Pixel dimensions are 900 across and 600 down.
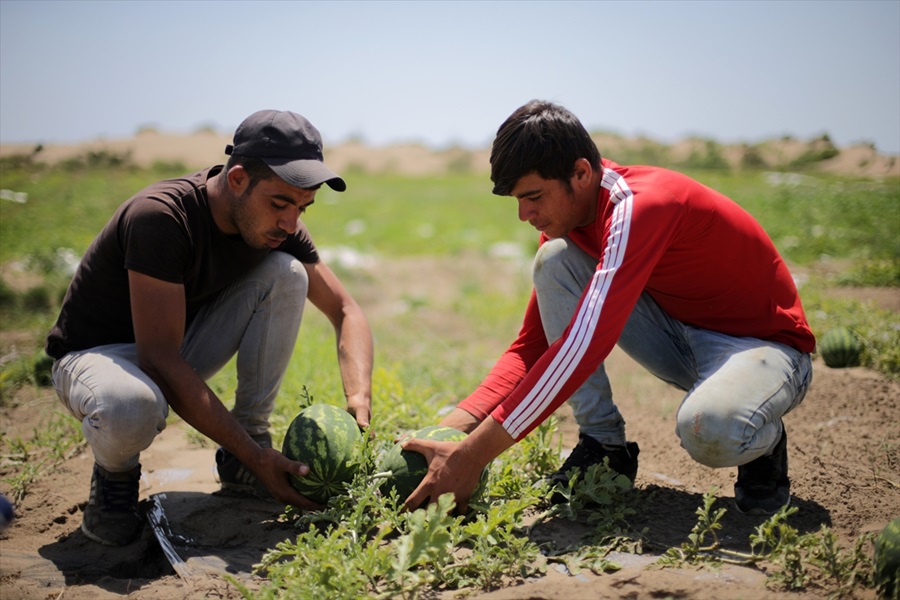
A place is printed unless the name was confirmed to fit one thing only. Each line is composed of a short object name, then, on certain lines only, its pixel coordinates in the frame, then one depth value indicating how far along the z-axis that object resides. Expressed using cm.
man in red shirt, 268
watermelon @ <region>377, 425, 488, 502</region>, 290
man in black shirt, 290
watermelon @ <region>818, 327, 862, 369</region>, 474
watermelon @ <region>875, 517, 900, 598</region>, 233
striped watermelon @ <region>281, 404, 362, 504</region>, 294
